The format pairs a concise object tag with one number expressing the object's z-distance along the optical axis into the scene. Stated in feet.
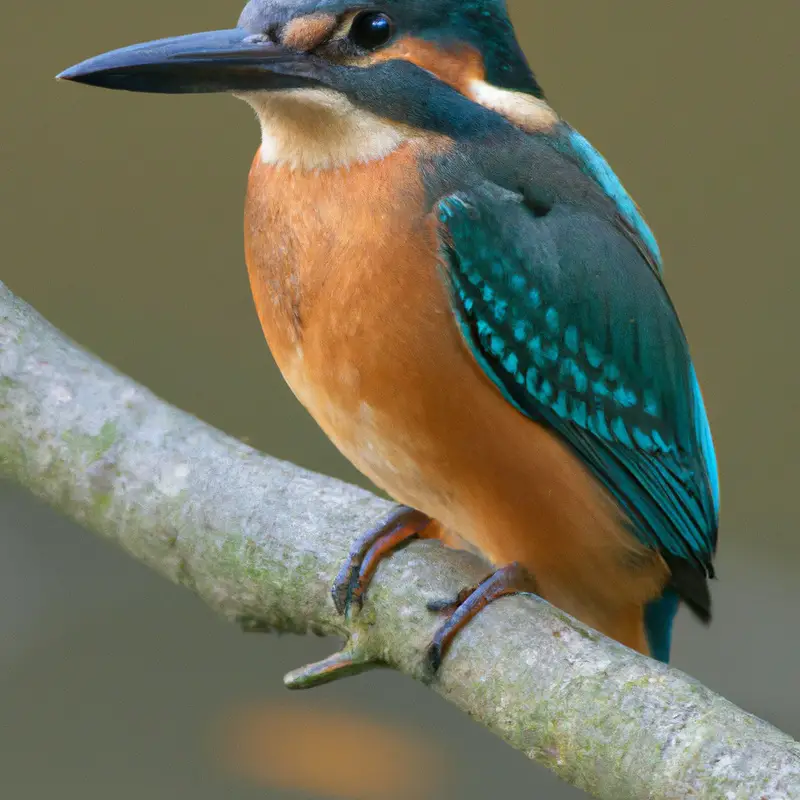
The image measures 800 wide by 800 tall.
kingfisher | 9.56
